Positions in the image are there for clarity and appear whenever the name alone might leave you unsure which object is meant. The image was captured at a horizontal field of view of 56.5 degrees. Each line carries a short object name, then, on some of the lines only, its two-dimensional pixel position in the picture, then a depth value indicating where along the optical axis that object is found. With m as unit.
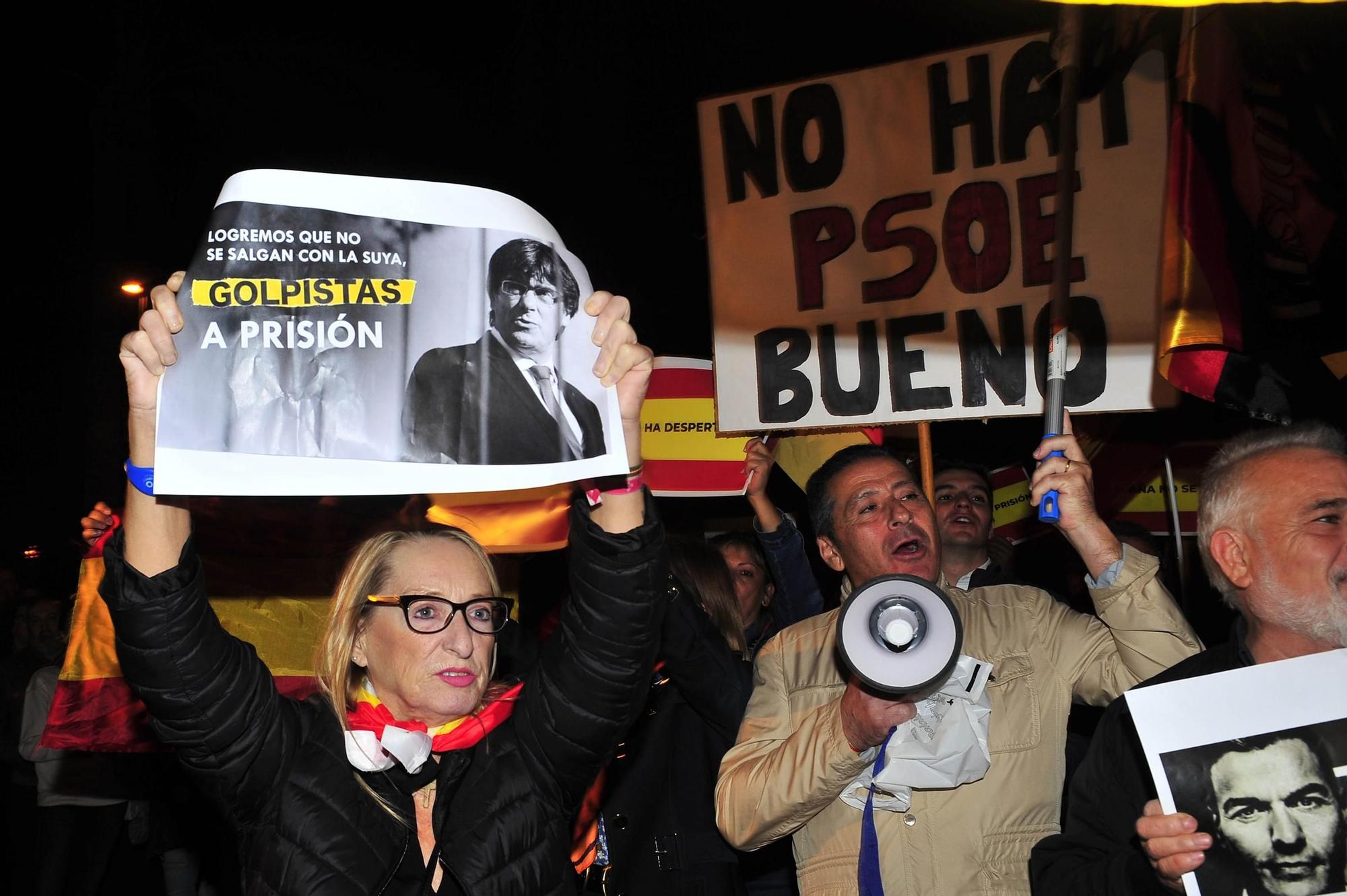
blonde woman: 2.28
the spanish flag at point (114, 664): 4.71
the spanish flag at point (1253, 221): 3.31
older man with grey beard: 2.32
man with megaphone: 2.65
